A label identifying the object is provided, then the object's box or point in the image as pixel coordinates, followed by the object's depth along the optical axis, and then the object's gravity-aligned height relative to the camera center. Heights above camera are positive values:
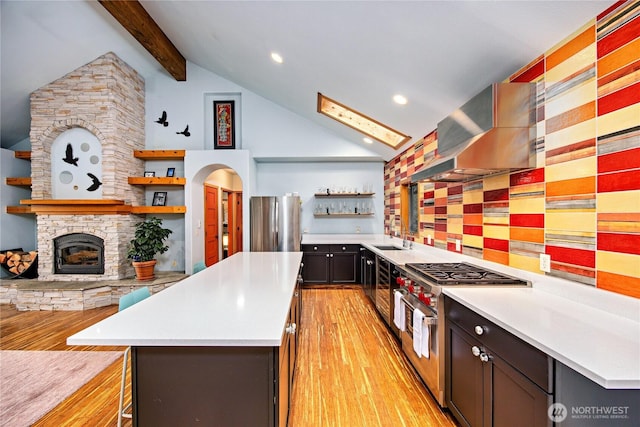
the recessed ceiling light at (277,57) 3.36 +1.97
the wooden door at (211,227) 5.72 -0.34
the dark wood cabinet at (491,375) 1.09 -0.81
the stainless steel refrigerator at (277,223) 4.85 -0.21
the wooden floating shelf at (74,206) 4.29 +0.10
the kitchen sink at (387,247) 4.22 -0.57
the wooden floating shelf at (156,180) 4.81 +0.57
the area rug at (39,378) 1.98 -1.46
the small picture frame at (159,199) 5.15 +0.25
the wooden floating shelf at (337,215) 5.42 -0.08
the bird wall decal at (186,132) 5.25 +1.55
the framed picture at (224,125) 5.30 +1.71
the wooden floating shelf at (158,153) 4.94 +1.08
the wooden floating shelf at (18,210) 4.60 +0.04
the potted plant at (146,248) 4.48 -0.61
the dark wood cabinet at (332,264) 4.84 -0.95
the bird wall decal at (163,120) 5.23 +1.79
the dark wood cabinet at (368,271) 3.85 -0.93
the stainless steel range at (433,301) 1.88 -0.69
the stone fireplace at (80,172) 4.39 +0.67
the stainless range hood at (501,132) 1.81 +0.54
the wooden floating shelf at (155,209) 4.78 +0.05
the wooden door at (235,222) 7.09 -0.29
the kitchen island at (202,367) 1.10 -0.68
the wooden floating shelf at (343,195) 5.25 +0.33
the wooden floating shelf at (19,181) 4.57 +0.54
